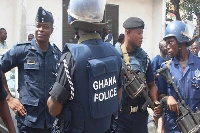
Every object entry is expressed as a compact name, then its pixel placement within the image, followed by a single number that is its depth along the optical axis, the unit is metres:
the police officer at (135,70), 4.11
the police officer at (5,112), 2.87
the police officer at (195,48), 7.61
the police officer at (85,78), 2.64
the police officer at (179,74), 3.82
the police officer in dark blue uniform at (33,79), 3.76
